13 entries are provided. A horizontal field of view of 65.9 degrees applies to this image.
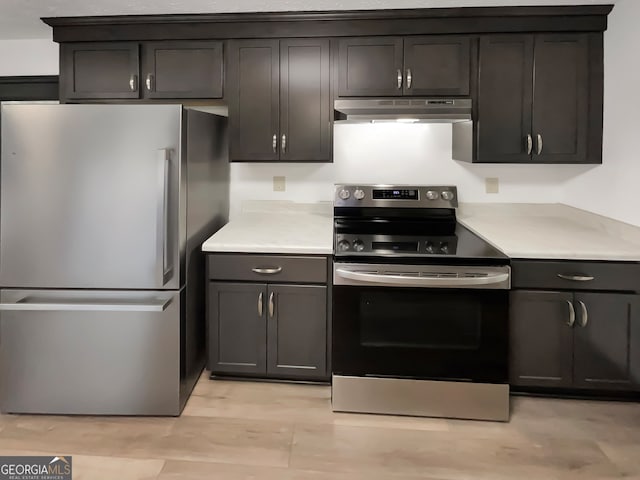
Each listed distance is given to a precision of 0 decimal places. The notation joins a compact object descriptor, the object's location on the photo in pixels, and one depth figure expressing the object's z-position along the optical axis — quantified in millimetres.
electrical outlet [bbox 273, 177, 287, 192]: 3254
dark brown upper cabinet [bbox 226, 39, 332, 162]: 2854
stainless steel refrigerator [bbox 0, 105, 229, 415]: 2232
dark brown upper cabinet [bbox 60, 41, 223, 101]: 2891
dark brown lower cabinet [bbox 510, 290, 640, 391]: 2309
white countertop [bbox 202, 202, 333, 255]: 2492
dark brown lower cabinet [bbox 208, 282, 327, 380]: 2545
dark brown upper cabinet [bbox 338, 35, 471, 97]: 2779
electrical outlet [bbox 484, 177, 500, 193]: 3150
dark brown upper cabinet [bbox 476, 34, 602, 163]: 2742
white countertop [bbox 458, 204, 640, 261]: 2275
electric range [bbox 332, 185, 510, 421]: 2260
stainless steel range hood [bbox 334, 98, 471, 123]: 2627
